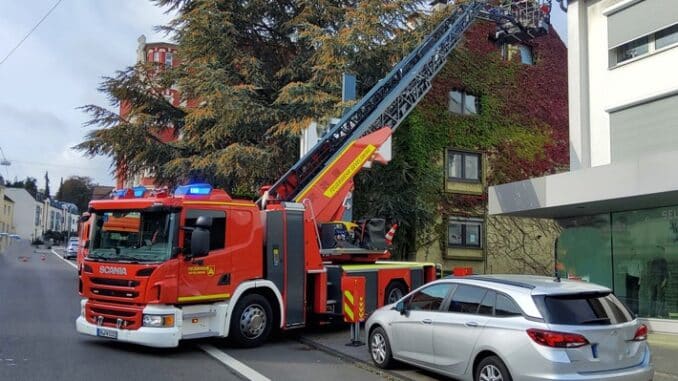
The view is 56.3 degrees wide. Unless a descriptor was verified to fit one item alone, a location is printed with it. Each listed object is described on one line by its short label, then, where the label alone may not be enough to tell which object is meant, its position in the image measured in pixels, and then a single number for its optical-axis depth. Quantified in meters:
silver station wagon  6.68
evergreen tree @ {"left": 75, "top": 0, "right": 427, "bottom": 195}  21.16
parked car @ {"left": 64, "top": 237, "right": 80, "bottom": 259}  48.66
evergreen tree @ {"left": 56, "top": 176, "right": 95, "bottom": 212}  130.50
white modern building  13.67
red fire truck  9.80
